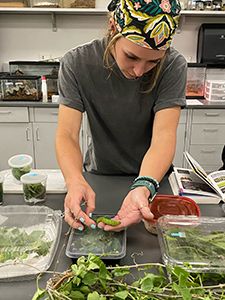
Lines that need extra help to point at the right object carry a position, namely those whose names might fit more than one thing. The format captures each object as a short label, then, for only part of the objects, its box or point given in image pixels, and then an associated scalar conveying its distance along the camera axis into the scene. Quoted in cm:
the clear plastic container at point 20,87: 314
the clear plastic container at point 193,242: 82
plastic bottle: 312
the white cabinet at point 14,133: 312
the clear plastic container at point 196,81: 329
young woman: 102
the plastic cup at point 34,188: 120
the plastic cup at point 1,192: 122
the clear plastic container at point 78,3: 317
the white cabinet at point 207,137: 314
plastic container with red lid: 109
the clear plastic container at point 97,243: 86
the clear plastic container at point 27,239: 86
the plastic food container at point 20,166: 138
